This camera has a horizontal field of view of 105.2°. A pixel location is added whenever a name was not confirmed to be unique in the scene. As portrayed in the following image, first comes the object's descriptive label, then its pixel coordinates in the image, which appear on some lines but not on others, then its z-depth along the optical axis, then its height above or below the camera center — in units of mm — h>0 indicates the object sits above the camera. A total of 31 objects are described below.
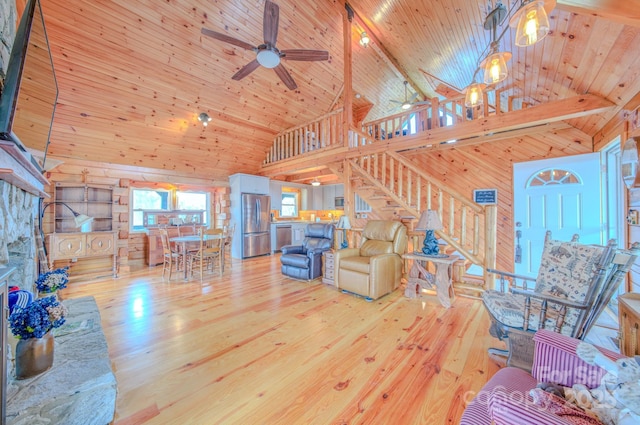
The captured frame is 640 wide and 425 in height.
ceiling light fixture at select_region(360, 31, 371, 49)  5094 +3682
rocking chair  1521 -585
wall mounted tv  1197 +761
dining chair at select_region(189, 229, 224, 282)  4195 -684
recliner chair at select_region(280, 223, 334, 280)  4121 -706
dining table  4113 -479
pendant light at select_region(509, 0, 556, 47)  1358 +1118
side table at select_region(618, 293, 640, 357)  1286 -612
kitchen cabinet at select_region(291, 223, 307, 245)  7469 -590
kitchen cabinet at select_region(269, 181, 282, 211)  7496 +604
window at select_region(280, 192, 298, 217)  8047 +320
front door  3453 +159
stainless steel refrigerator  6270 -287
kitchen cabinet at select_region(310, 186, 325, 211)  8602 +554
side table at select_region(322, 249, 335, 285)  3957 -894
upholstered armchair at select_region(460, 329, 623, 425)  780 -659
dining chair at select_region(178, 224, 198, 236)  5720 -380
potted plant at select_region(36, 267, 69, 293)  1941 -547
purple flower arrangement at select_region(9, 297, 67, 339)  1224 -539
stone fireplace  1440 -129
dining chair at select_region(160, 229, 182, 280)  4199 -677
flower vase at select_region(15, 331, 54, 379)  1253 -742
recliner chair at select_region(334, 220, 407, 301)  3219 -669
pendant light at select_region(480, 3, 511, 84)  2059 +1272
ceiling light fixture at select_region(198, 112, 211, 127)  4721 +1876
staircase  3275 +197
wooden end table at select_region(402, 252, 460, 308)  3100 -850
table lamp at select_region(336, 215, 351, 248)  4316 -200
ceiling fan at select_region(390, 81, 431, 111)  5355 +3062
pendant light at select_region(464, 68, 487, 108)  2740 +1362
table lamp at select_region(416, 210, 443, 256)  3113 -183
